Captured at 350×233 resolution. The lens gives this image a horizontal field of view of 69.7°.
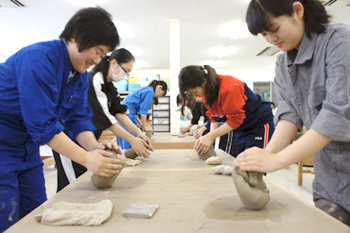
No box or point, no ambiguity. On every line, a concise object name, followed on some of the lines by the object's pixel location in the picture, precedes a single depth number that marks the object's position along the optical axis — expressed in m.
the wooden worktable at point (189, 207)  0.66
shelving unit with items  7.31
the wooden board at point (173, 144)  2.72
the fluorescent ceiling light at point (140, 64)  8.57
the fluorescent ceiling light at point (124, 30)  5.02
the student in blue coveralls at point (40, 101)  0.83
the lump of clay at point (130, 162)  1.51
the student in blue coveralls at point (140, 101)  3.27
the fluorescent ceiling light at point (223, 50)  6.83
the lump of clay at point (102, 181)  1.00
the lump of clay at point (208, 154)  1.68
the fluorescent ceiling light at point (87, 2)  3.96
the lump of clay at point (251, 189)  0.76
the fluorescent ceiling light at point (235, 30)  5.03
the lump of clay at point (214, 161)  1.46
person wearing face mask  1.63
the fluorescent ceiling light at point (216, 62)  8.62
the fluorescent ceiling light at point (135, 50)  6.72
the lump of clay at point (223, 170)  1.21
